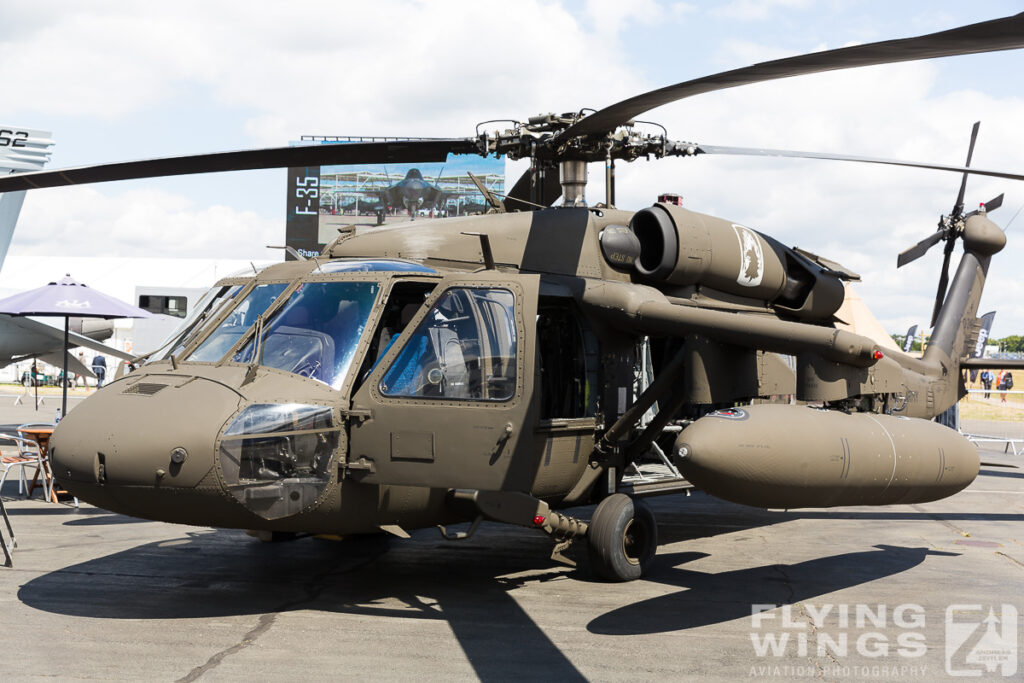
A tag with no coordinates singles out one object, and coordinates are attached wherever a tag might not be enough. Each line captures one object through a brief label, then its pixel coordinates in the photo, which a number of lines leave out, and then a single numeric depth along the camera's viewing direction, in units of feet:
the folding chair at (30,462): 35.71
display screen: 140.87
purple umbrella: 42.63
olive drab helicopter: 19.85
